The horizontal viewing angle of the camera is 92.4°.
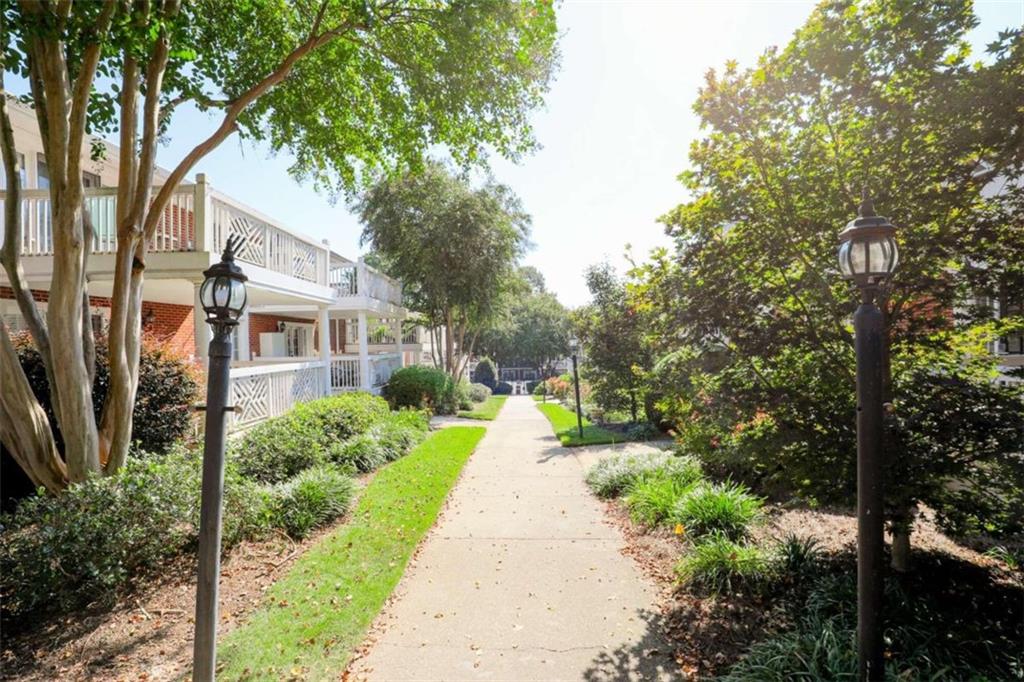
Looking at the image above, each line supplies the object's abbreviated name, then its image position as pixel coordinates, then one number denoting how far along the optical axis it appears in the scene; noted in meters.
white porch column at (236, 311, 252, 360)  13.27
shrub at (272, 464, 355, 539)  5.83
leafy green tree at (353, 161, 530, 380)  18.16
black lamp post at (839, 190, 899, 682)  2.77
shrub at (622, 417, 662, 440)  12.08
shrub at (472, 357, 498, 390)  39.31
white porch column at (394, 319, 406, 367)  20.03
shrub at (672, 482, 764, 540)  5.36
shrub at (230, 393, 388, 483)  7.27
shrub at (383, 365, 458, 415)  17.52
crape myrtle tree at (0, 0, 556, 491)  4.72
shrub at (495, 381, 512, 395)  40.16
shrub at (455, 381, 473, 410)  20.77
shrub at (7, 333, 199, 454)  6.63
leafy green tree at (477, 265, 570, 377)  41.38
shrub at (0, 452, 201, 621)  3.97
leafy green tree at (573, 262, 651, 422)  13.68
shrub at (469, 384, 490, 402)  25.71
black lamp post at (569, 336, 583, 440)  12.77
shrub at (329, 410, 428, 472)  8.74
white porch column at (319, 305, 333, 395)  12.67
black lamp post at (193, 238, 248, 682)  2.90
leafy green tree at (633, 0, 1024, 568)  3.59
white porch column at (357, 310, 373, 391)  15.16
